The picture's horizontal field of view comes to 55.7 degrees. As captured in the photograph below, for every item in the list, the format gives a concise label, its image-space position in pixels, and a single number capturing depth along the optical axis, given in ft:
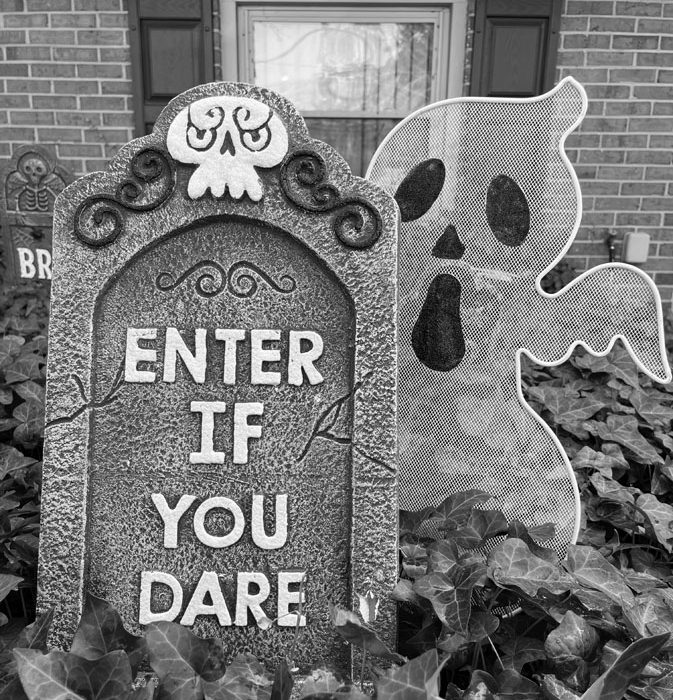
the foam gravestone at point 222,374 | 4.22
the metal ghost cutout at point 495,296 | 5.07
